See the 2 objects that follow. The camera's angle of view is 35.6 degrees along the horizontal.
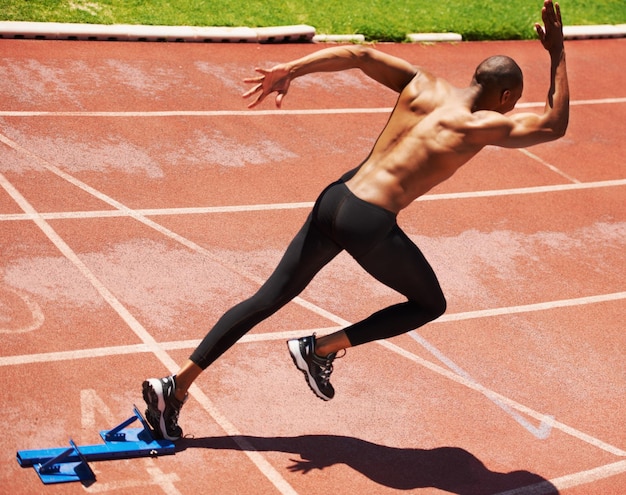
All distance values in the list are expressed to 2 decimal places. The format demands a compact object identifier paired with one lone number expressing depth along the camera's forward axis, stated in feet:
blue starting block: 16.31
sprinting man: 16.55
